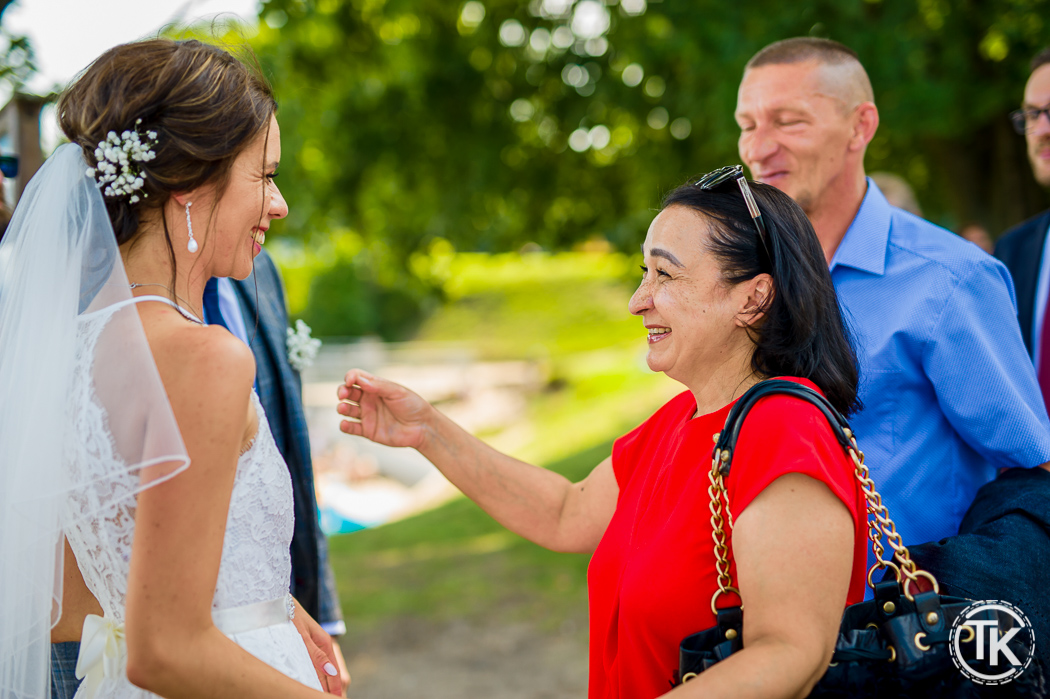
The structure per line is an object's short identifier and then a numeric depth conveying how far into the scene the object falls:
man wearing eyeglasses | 3.40
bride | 1.49
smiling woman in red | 1.55
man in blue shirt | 2.35
